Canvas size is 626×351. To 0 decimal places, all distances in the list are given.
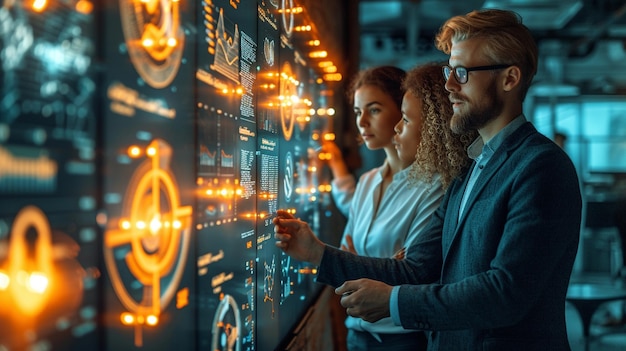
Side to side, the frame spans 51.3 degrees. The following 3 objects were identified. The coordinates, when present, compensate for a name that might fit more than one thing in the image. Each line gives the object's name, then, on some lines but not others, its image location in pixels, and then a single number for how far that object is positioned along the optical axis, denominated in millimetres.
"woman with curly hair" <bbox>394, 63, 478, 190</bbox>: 2254
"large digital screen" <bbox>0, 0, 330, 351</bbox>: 692
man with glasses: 1619
